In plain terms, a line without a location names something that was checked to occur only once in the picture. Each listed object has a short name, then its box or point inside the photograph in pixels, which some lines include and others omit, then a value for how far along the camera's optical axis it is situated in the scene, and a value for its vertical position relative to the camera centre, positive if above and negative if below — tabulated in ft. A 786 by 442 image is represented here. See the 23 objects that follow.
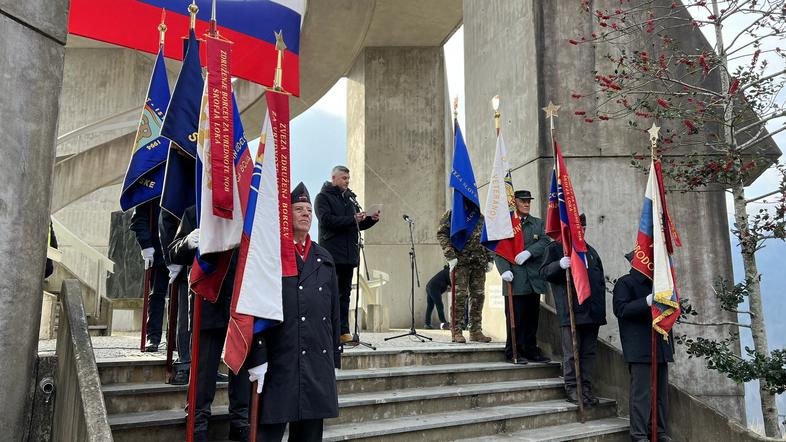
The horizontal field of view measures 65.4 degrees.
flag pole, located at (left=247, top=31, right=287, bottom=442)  10.19 -1.77
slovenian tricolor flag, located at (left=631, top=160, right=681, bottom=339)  16.40 +1.50
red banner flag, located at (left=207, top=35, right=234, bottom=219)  11.03 +3.46
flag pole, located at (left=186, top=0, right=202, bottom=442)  11.35 -1.34
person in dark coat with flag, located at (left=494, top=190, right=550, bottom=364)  20.26 +0.49
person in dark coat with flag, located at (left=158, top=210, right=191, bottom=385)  14.06 +0.28
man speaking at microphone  19.70 +2.72
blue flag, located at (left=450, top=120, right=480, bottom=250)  22.03 +3.78
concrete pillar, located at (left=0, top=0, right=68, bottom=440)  11.54 +2.49
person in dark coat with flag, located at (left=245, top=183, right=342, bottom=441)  10.28 -0.83
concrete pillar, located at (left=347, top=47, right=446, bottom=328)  45.32 +11.50
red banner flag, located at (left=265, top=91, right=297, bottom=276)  11.18 +2.88
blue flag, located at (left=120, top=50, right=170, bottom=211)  17.12 +4.03
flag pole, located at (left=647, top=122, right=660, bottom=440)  16.55 -2.14
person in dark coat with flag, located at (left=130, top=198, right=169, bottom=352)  17.88 +1.41
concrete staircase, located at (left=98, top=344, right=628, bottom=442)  13.26 -2.41
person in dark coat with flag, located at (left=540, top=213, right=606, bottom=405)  18.48 -0.29
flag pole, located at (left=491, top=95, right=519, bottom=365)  20.06 -0.61
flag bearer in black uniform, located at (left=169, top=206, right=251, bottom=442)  12.09 -1.14
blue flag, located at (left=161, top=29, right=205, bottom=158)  13.39 +4.58
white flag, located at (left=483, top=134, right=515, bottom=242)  20.57 +3.38
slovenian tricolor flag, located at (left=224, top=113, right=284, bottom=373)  10.27 +0.72
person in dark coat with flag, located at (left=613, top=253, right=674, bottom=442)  16.89 -1.24
